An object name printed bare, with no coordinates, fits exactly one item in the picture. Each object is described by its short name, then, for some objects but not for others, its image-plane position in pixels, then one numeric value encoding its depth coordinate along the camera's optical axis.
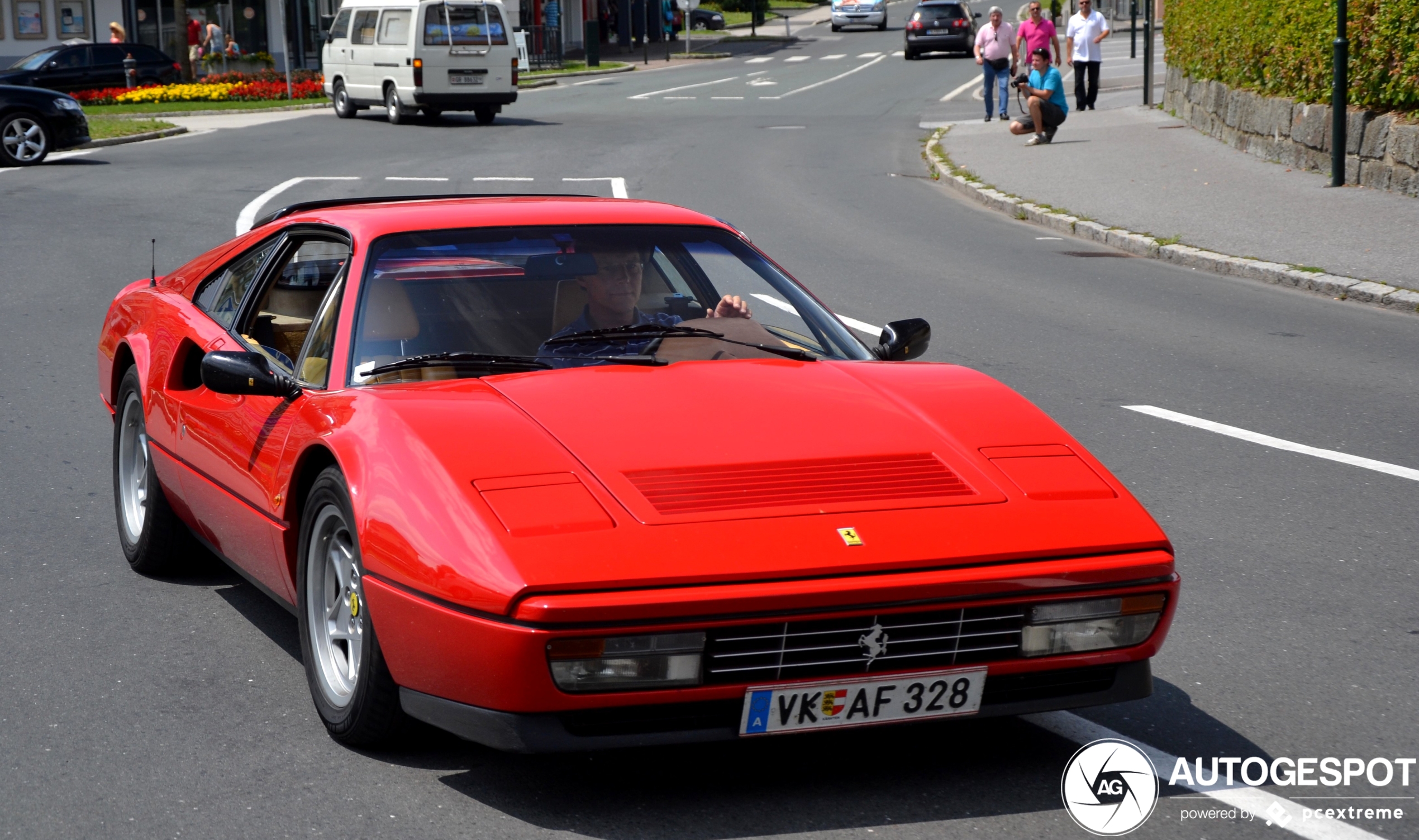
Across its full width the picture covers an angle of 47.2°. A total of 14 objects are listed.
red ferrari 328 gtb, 3.33
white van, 29.38
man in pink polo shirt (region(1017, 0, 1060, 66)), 24.45
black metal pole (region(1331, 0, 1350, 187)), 15.08
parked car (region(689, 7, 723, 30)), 73.06
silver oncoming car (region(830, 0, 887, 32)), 66.75
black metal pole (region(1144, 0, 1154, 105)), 24.17
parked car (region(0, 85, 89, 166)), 22.09
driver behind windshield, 4.68
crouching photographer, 22.44
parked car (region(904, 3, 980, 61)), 49.06
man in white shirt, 25.97
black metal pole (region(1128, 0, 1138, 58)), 34.12
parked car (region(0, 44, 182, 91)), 36.12
